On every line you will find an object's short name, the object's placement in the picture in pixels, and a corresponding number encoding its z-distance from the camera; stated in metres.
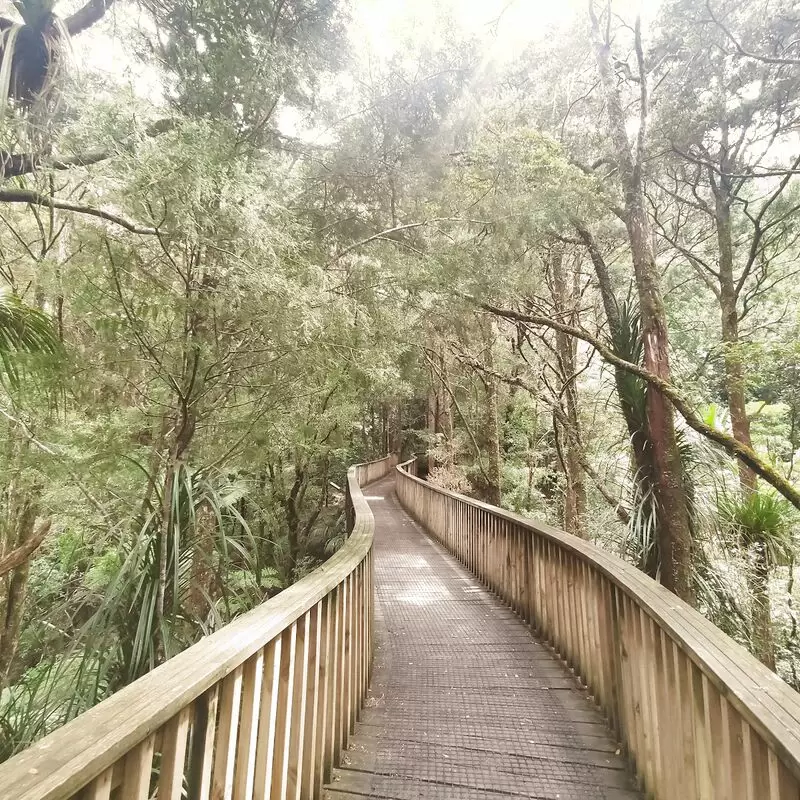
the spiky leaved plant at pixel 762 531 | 5.11
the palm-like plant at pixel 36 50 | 3.00
